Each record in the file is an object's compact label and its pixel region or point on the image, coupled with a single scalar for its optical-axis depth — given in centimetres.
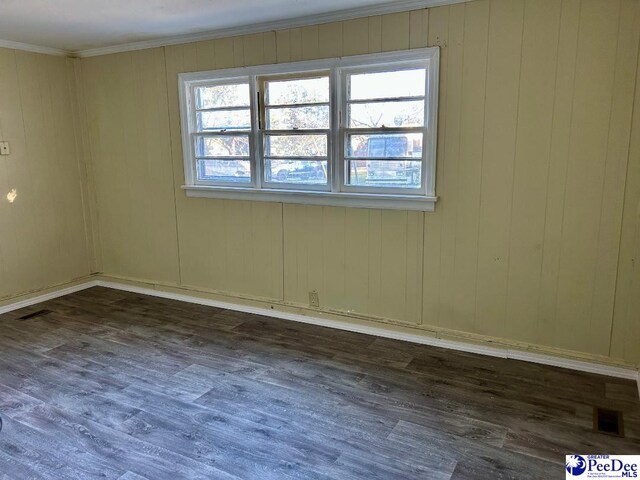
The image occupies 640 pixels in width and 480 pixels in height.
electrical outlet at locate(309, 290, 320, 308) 405
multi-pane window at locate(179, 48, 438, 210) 347
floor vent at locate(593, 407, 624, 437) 250
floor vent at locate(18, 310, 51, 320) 429
